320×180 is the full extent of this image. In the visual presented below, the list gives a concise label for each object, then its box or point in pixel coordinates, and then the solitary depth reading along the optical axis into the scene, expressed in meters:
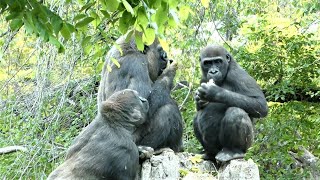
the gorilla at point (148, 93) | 11.41
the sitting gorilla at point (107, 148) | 10.18
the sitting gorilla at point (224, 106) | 10.68
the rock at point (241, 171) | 9.83
